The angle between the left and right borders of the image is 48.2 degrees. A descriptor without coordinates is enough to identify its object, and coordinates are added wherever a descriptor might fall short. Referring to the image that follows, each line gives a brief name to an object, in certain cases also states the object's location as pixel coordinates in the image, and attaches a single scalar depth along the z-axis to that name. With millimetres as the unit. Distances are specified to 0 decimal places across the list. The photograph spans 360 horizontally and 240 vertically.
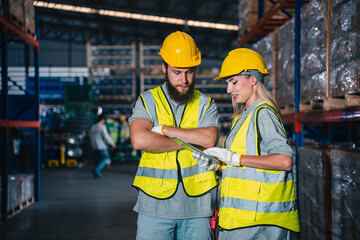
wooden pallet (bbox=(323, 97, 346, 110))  4343
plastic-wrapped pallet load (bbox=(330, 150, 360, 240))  3693
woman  2342
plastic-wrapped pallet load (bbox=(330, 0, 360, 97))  3811
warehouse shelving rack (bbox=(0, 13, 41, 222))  6754
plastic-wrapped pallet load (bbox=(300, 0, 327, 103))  4574
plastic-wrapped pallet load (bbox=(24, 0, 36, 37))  8052
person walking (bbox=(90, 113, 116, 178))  12492
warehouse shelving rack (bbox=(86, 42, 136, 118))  18141
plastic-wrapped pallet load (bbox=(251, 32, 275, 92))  6586
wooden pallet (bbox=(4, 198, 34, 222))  7363
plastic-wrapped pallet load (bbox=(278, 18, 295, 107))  5738
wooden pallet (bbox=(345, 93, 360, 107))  3949
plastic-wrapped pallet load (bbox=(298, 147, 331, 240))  4336
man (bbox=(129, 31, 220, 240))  2639
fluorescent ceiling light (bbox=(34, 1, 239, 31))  22797
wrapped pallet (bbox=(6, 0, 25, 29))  6953
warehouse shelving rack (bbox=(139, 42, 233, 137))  17312
